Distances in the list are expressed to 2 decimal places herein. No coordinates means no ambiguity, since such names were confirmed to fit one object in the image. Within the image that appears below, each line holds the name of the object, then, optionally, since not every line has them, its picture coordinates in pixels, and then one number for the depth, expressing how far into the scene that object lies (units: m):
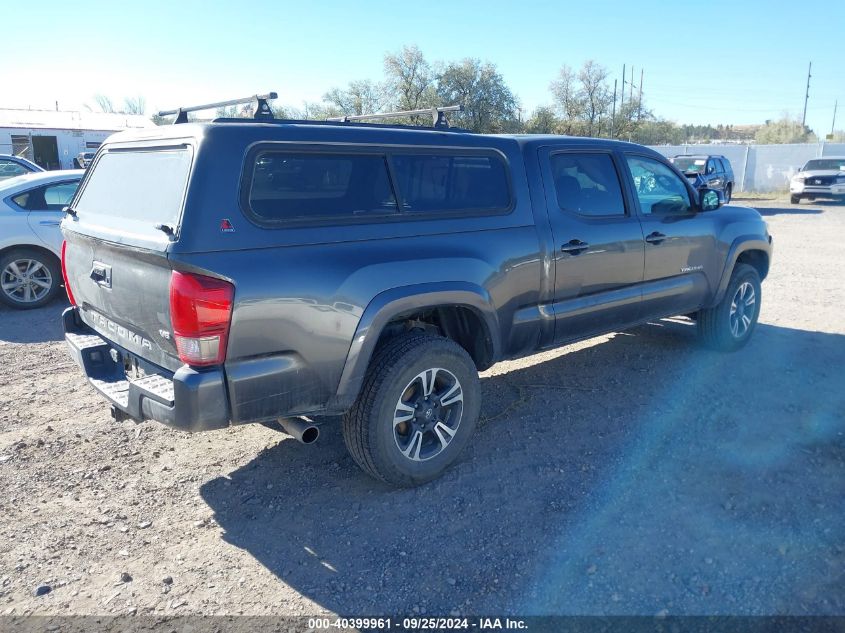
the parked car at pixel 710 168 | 20.78
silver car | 7.71
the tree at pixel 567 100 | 43.81
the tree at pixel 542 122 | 36.62
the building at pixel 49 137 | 29.84
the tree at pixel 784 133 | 54.84
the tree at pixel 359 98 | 34.94
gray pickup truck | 3.05
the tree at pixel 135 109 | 58.33
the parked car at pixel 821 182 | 24.41
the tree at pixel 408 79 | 33.88
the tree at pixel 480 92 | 32.69
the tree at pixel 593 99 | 43.84
